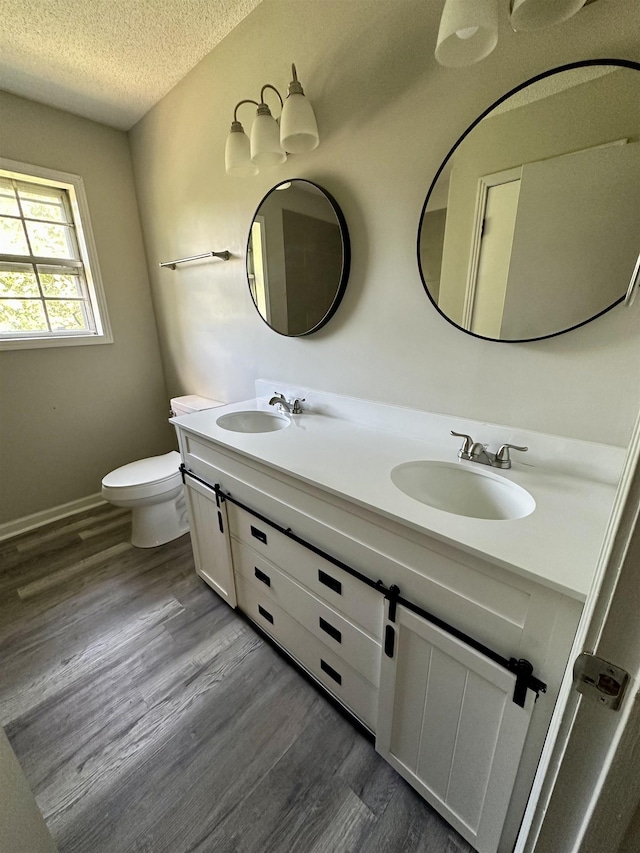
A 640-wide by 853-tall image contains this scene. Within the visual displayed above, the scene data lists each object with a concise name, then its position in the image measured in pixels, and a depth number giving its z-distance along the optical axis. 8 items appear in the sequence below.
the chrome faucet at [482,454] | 1.03
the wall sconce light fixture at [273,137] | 1.17
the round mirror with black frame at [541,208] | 0.79
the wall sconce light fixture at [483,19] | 0.72
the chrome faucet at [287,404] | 1.60
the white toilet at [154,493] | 1.84
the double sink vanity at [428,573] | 0.67
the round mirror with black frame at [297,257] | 1.36
